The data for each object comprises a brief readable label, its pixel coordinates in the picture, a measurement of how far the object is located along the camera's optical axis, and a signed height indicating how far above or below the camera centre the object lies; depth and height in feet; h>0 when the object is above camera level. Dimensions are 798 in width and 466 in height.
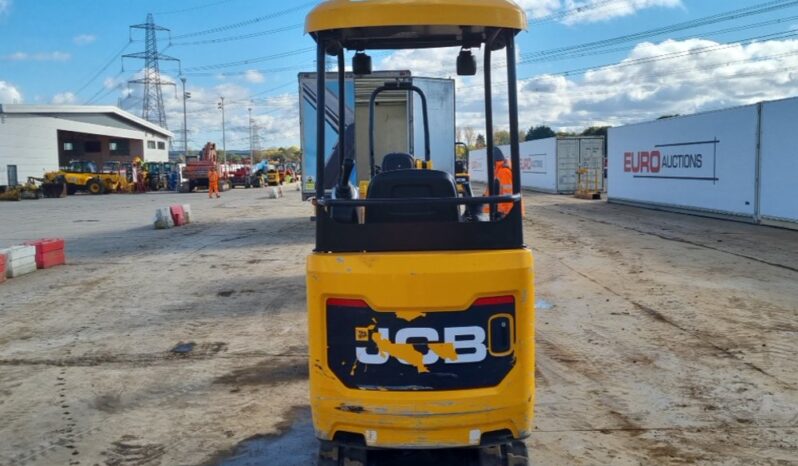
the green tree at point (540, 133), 215.65 +14.88
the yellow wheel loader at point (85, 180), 140.05 +1.04
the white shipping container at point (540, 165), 118.62 +2.44
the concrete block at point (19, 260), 35.81 -4.16
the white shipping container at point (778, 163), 52.85 +0.78
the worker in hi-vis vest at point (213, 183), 120.00 -0.05
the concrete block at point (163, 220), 62.59 -3.49
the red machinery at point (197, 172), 148.36 +2.54
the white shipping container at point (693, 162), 59.67 +1.33
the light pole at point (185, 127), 251.44 +21.57
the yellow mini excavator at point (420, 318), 10.27 -2.22
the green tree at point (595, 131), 207.82 +14.70
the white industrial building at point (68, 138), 150.30 +13.80
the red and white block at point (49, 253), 38.75 -4.08
